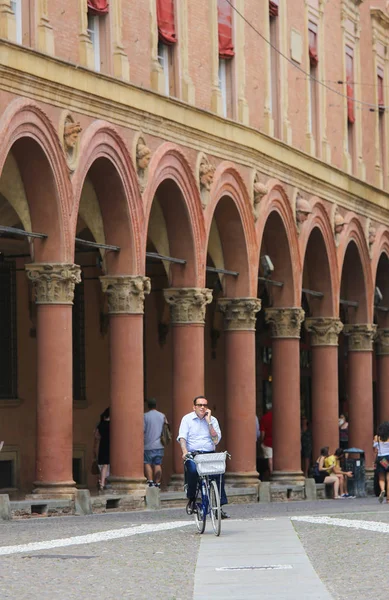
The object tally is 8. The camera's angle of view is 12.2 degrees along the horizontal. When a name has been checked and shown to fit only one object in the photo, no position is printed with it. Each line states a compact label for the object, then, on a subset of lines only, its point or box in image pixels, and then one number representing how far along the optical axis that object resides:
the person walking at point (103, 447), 32.28
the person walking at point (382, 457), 31.53
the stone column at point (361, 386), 45.41
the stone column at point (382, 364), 48.56
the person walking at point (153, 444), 31.72
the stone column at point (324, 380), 41.94
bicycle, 20.47
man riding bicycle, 21.62
